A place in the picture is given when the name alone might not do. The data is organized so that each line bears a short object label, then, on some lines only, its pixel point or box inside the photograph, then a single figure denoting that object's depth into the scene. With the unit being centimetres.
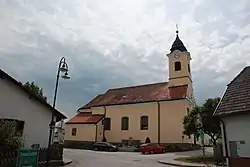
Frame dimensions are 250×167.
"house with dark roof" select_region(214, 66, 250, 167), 1010
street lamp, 1131
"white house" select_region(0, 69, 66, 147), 1172
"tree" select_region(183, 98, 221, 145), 1592
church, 2798
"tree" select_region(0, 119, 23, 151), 920
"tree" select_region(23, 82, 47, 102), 3135
